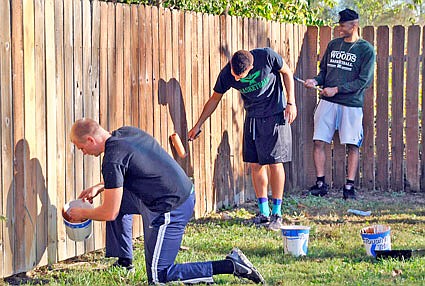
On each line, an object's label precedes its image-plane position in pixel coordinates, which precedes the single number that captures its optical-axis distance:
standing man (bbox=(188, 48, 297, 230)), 16.44
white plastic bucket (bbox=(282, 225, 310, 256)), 13.72
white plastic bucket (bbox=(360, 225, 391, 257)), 13.40
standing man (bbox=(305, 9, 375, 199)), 20.02
